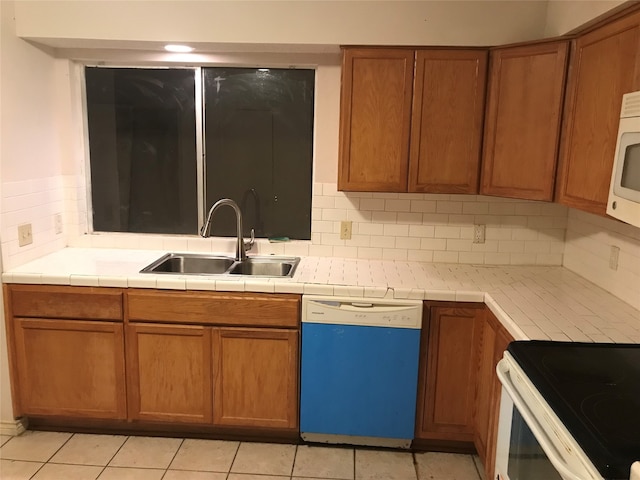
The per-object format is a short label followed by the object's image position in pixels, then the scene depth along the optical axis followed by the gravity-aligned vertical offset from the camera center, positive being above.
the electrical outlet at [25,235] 2.84 -0.49
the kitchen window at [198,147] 3.20 -0.01
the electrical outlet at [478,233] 3.16 -0.46
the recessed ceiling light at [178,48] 2.92 +0.52
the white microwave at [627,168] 1.75 -0.04
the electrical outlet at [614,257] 2.54 -0.46
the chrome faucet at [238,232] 2.98 -0.47
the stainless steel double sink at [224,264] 3.12 -0.68
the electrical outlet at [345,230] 3.22 -0.47
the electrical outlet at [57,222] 3.18 -0.47
